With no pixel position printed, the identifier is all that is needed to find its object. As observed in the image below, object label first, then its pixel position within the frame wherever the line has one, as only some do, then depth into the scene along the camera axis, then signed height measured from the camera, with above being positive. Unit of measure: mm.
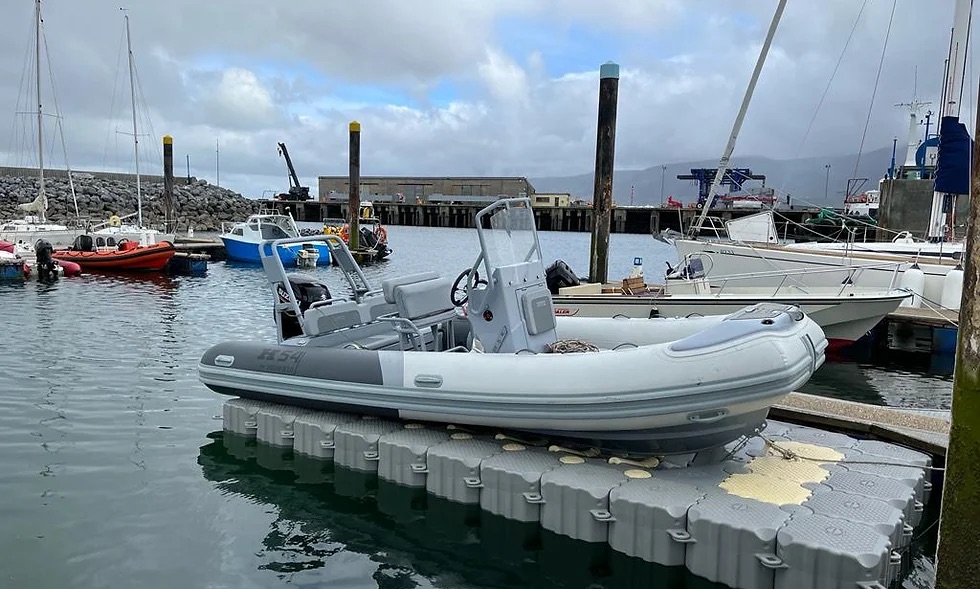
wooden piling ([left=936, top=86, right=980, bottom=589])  3145 -986
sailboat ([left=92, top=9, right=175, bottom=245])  25938 -715
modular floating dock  4180 -1785
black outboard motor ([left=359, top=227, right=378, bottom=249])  32094 -843
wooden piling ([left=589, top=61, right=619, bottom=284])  14883 +1428
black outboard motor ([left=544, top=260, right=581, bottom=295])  11336 -815
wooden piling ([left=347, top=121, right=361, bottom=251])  28153 +1440
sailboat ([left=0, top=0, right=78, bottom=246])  25995 -687
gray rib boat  4879 -1076
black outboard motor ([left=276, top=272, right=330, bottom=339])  7547 -828
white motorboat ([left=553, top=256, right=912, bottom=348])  11422 -1172
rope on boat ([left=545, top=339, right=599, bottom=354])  6090 -1033
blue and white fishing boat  29297 -944
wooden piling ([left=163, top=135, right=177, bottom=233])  32406 +1835
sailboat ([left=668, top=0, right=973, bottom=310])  11602 -426
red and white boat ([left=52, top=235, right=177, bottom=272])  23109 -1436
